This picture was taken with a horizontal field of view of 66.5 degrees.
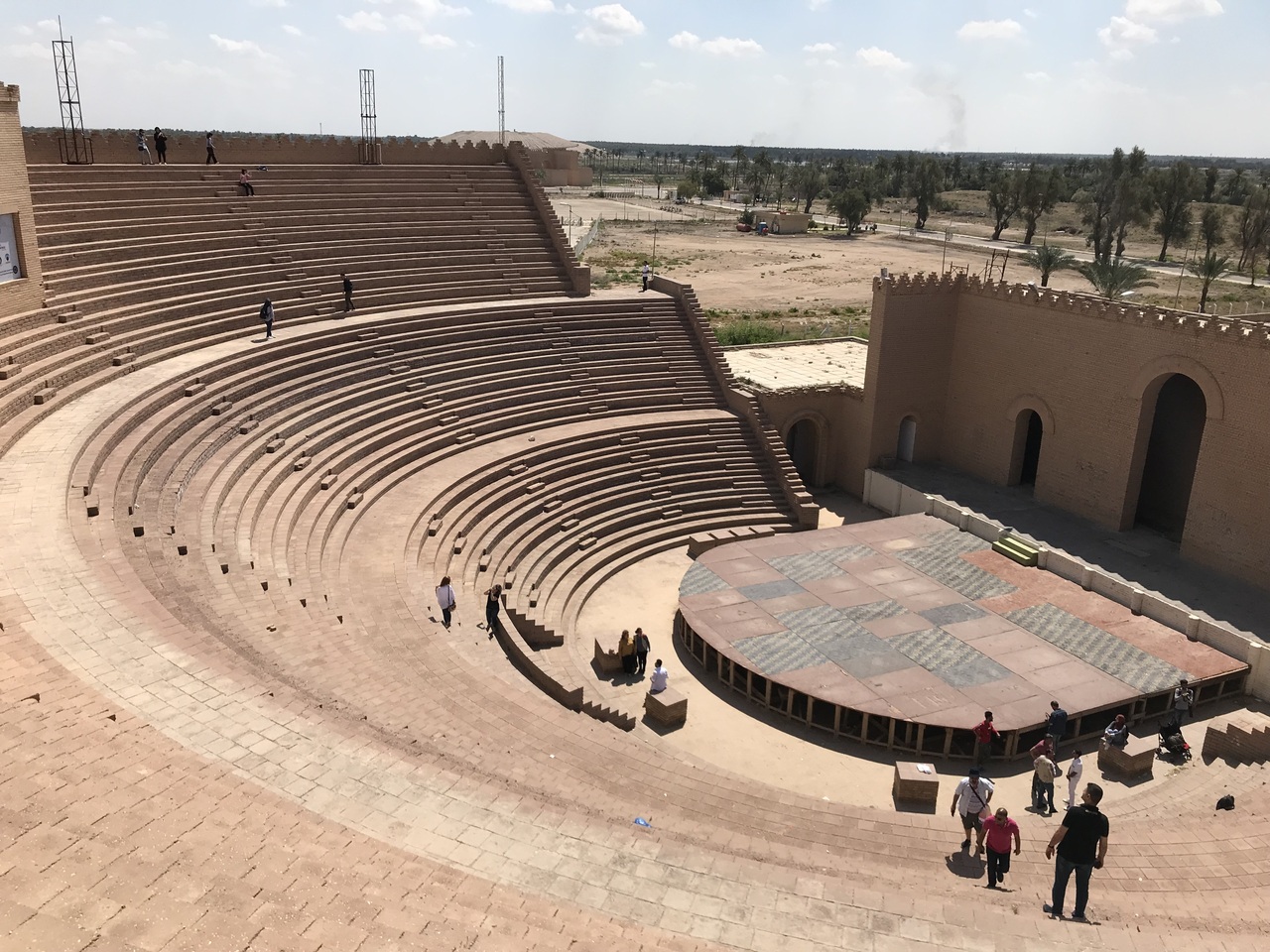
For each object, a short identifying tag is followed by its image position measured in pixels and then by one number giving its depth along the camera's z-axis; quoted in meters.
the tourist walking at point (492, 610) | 16.31
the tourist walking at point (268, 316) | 22.03
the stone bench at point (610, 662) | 17.72
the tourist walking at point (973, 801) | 11.44
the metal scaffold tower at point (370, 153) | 31.17
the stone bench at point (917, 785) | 14.09
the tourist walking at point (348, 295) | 24.80
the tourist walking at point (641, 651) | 17.59
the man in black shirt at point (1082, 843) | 8.86
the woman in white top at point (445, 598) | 15.60
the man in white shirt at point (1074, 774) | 14.03
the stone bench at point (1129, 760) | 15.11
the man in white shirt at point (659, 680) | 16.45
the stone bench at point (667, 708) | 16.19
